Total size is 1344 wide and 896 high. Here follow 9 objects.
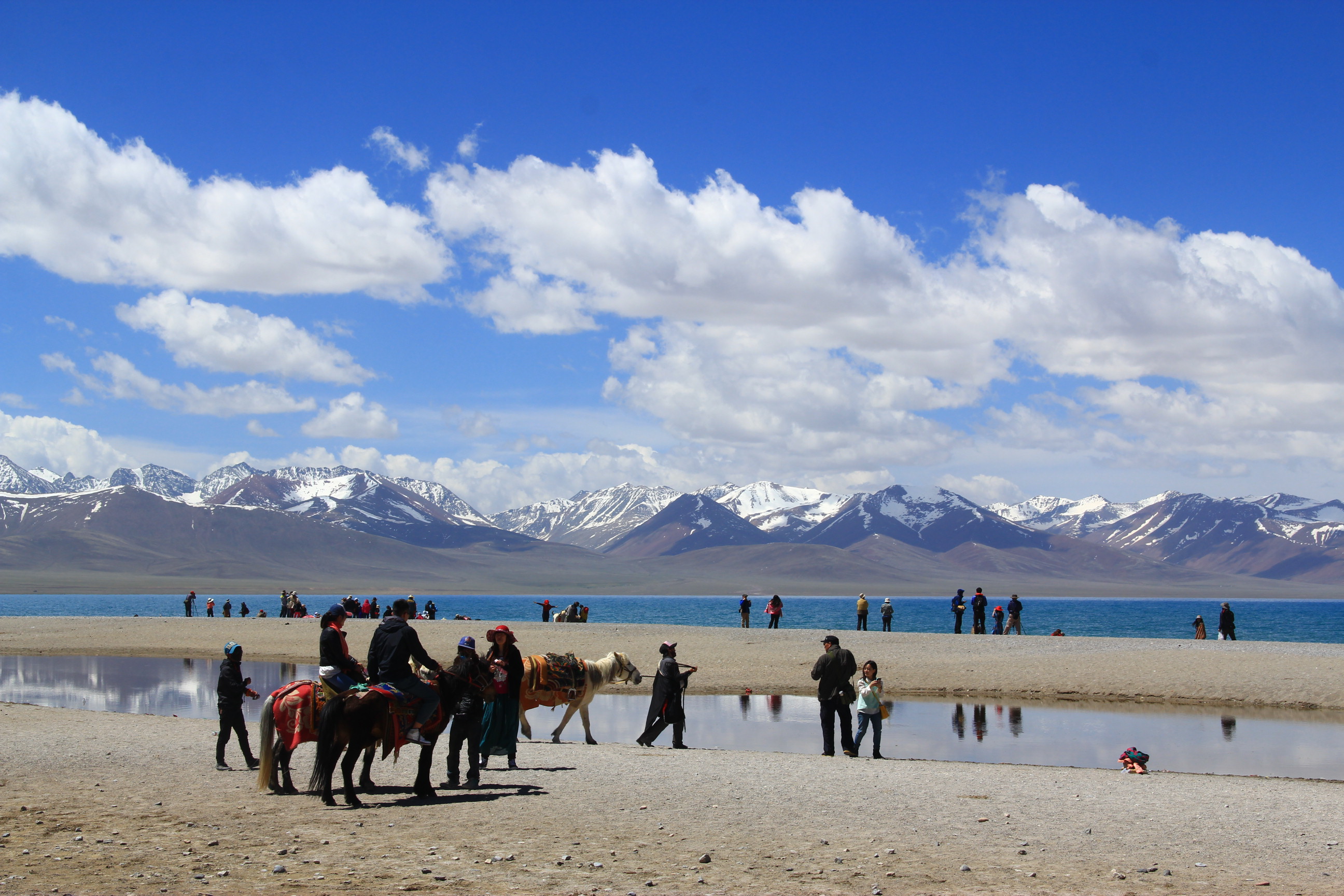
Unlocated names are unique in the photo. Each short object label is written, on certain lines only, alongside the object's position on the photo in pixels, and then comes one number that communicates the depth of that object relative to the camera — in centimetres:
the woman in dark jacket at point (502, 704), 1483
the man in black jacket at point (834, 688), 1739
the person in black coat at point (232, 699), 1544
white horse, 1741
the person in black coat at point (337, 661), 1285
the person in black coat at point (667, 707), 1795
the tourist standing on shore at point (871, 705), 1733
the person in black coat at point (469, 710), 1370
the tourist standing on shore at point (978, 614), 4566
